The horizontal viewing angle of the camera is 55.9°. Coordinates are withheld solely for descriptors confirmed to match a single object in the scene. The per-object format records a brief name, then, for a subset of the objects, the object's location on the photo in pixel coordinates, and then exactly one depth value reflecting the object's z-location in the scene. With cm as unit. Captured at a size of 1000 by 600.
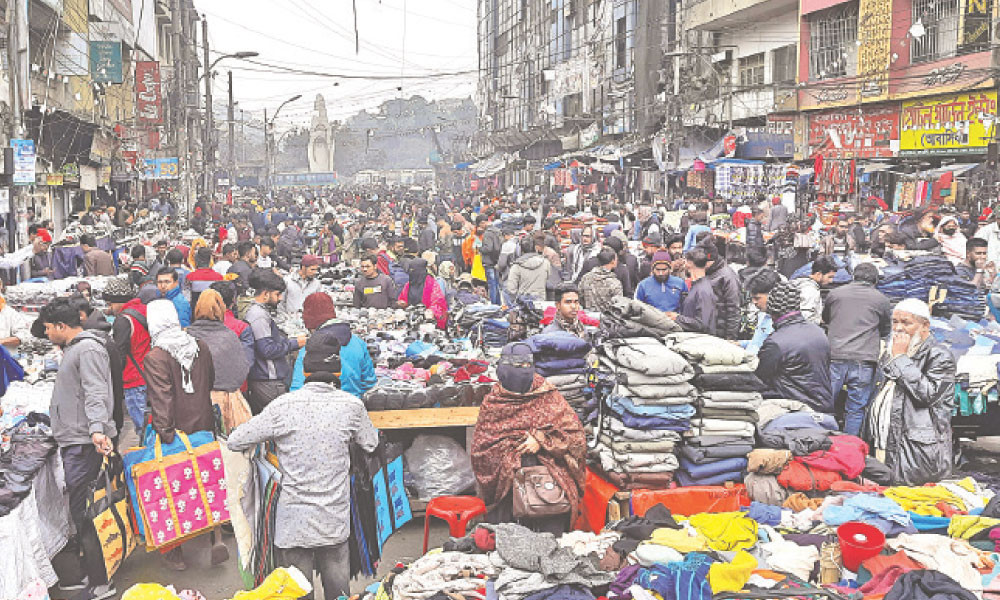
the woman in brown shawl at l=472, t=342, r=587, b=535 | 594
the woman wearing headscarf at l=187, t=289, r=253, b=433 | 725
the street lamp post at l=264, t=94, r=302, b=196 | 6162
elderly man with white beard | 632
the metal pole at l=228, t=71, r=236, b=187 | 4506
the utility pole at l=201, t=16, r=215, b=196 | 3456
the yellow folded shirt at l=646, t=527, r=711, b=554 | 470
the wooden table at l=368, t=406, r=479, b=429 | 732
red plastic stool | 618
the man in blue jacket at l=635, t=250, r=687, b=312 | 1002
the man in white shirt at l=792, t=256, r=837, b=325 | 779
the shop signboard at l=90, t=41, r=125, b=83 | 2644
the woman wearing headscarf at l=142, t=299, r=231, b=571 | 657
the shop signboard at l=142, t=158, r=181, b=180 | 3328
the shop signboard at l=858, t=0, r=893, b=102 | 2450
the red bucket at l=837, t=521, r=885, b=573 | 461
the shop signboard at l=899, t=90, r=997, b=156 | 2134
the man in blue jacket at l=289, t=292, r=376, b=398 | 630
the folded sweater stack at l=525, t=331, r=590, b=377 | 679
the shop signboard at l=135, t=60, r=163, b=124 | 3291
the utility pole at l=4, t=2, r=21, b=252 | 1465
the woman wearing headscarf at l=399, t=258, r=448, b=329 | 1118
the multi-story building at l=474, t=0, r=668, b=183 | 4500
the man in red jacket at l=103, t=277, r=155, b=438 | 759
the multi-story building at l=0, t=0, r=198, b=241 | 1722
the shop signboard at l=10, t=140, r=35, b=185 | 1520
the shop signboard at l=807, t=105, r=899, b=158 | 2517
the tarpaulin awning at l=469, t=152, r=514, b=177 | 6391
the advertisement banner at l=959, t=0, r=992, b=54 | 2158
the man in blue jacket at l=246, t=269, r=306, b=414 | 790
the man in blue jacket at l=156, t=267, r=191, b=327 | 946
